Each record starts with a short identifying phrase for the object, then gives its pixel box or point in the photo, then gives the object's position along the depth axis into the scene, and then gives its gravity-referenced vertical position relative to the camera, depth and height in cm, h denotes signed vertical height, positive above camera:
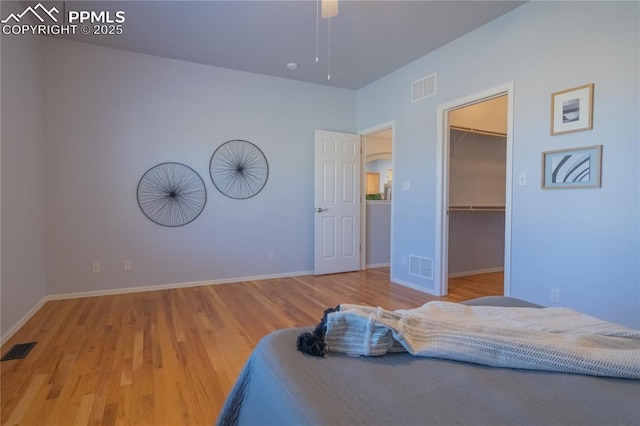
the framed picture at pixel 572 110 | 237 +72
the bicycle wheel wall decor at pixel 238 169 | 416 +45
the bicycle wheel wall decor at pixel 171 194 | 381 +10
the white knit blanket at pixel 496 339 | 92 -44
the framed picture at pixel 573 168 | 233 +27
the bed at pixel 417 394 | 73 -49
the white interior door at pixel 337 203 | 462 -1
